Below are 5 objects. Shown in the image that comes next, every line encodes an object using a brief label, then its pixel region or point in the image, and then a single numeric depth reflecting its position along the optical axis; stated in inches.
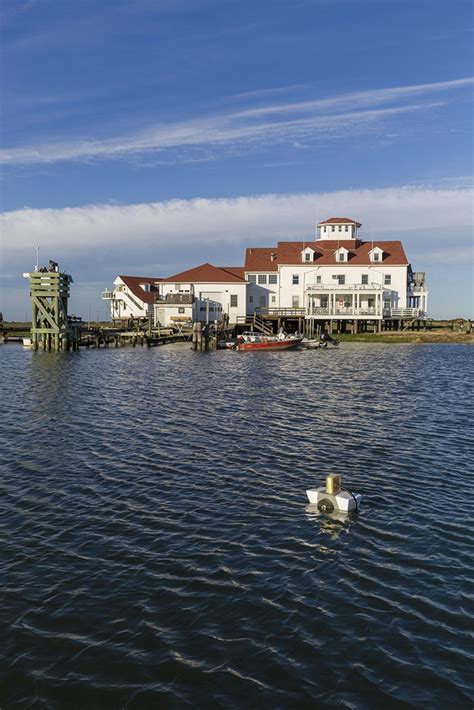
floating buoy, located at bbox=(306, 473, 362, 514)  575.5
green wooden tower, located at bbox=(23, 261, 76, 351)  2379.4
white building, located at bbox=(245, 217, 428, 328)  3063.5
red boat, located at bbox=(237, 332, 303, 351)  2512.8
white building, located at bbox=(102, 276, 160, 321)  3590.1
